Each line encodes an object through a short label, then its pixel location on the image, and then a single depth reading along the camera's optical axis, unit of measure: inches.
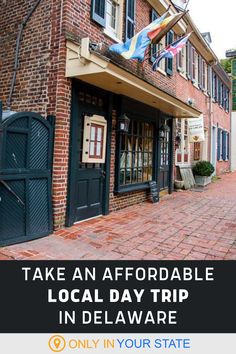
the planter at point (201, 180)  431.8
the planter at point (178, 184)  384.1
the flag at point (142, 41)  197.0
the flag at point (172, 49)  238.7
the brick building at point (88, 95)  176.2
